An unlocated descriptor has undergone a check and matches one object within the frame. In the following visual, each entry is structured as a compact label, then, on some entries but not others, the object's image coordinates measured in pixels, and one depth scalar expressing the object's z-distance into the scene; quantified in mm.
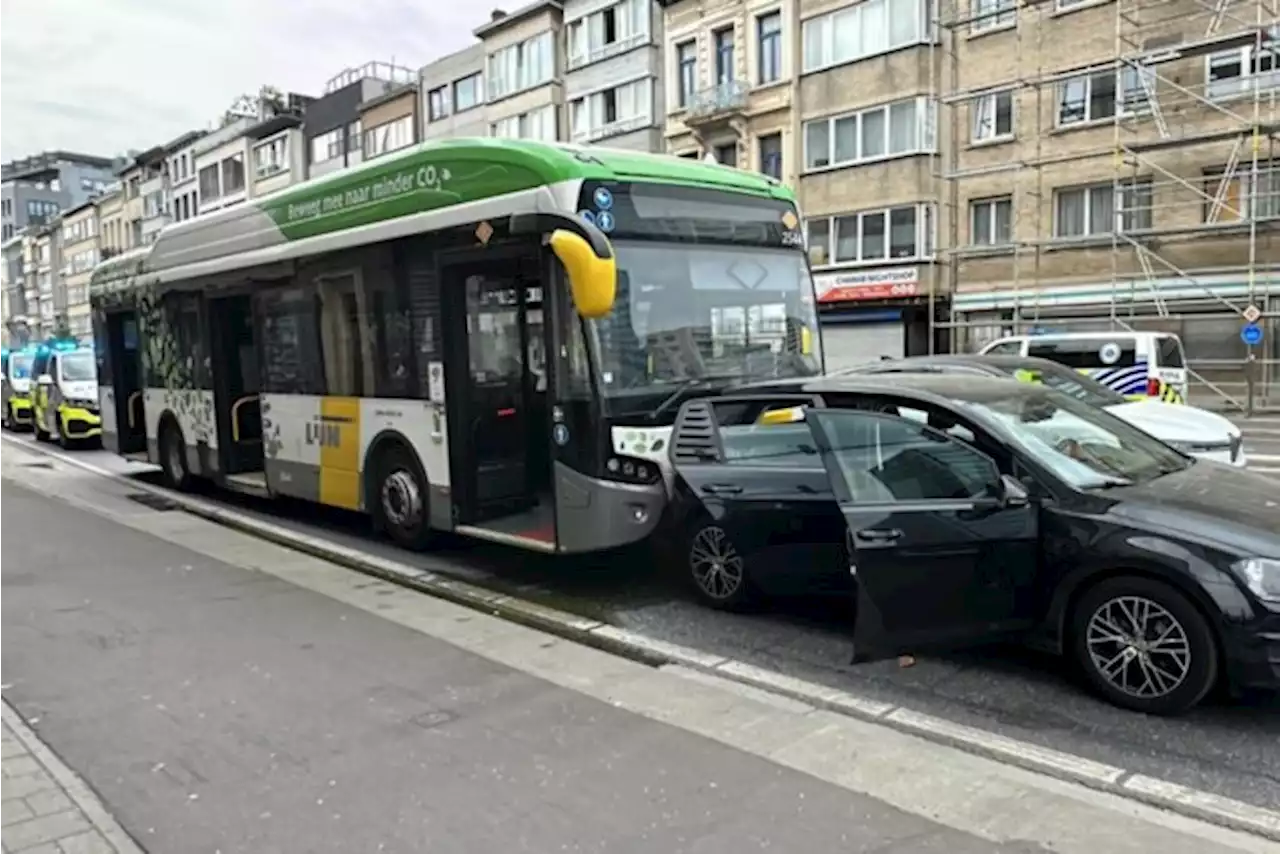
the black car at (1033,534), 4410
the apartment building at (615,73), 35625
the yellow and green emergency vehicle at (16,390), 25484
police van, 17016
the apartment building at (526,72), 39156
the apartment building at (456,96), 43500
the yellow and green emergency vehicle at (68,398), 20125
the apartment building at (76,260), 81456
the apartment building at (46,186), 113875
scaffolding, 22641
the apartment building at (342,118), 51875
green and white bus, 6598
